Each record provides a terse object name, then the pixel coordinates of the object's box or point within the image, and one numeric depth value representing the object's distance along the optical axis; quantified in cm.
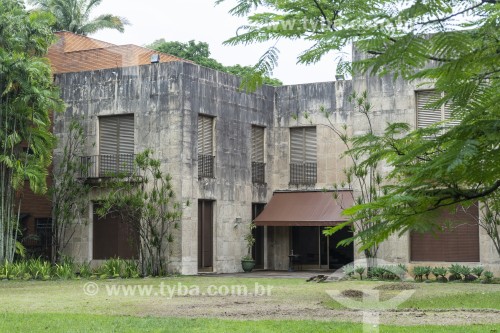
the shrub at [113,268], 2742
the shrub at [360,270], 2547
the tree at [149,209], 2798
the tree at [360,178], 2598
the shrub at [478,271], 2458
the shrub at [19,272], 2629
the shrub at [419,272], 2496
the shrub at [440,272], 2466
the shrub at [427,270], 2495
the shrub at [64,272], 2680
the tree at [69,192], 2984
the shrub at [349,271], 2588
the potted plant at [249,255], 3086
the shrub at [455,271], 2464
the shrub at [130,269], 2733
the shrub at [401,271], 2522
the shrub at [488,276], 2372
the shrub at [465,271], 2456
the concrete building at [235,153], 2711
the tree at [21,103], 2666
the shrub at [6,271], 2608
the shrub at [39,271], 2652
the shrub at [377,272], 2531
